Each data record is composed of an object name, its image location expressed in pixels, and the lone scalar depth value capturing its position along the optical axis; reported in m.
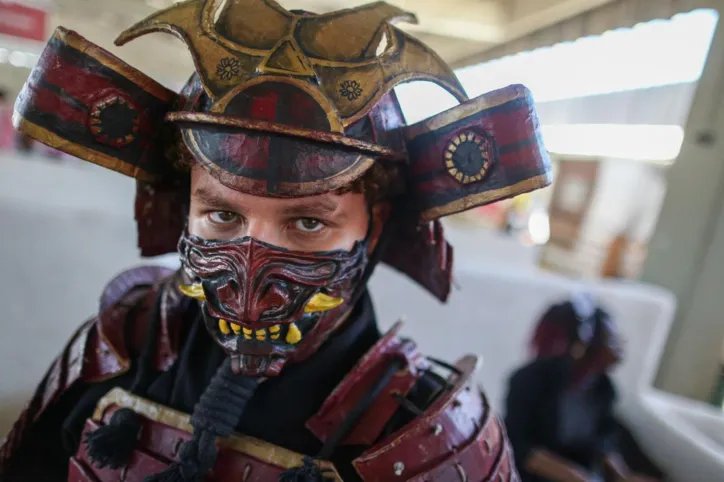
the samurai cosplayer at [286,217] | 0.60
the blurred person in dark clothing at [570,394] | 1.54
